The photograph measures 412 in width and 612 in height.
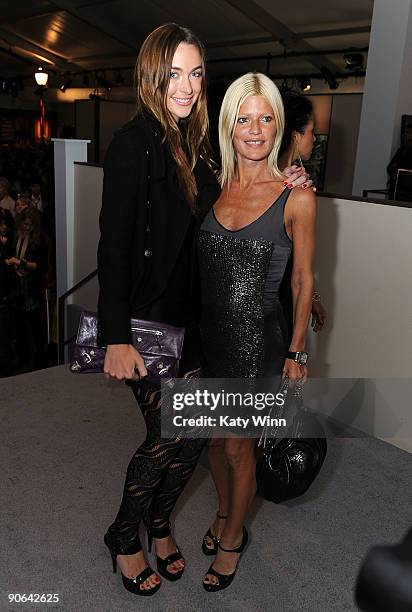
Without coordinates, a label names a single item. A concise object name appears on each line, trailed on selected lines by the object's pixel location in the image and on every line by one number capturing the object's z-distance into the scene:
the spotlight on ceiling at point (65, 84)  14.98
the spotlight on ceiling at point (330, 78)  10.07
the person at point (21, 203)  4.93
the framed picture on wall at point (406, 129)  4.56
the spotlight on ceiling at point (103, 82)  13.57
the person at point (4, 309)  4.09
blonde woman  1.48
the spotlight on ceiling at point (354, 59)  8.66
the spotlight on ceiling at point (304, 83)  10.32
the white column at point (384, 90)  4.50
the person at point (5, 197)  5.59
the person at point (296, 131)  2.08
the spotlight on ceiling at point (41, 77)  11.11
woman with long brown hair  1.36
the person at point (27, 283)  4.55
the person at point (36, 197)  6.18
